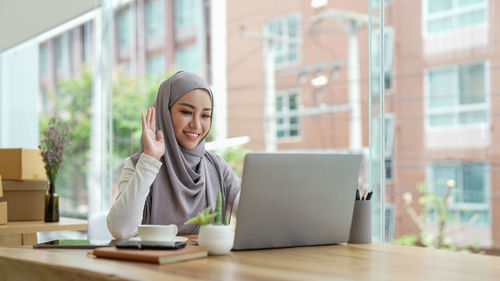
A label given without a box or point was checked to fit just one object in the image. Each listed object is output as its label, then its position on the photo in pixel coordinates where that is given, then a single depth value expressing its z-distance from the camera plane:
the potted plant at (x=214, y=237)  1.19
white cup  1.26
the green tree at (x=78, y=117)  9.66
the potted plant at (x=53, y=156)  2.44
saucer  1.32
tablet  1.30
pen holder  1.45
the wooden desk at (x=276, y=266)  0.98
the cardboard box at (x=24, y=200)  2.53
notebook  1.08
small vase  2.47
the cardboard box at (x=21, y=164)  2.54
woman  1.70
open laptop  1.25
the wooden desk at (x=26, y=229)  2.26
